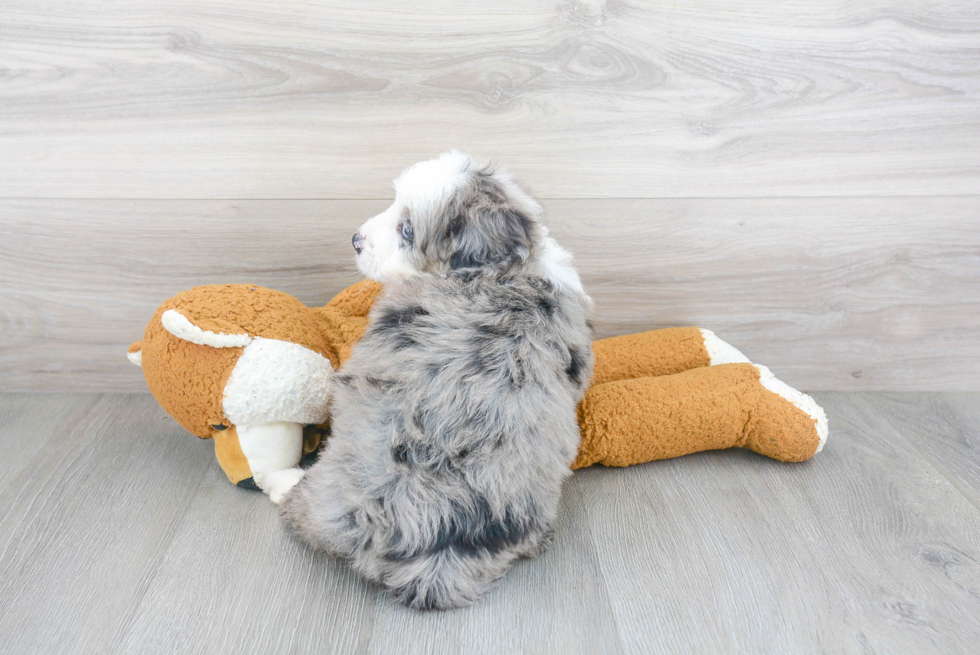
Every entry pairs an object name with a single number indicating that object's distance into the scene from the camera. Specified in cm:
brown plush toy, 63
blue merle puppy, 56
